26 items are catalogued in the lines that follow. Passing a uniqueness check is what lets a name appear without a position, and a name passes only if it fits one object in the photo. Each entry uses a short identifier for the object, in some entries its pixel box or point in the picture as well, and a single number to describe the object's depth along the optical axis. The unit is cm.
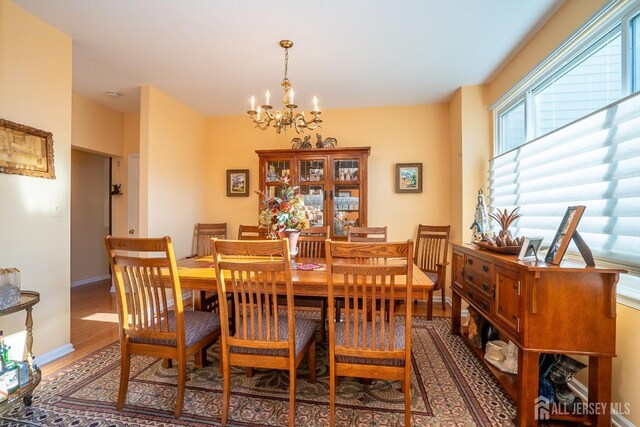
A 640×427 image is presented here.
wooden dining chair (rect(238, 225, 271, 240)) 290
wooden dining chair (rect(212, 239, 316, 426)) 139
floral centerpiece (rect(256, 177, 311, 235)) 206
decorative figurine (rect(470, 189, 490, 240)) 248
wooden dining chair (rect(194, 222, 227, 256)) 406
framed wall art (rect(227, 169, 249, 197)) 420
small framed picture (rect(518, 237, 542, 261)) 159
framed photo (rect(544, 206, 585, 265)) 143
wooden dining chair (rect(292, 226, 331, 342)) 252
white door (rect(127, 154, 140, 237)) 414
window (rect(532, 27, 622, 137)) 162
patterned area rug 155
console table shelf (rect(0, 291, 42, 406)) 149
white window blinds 145
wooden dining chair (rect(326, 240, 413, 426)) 131
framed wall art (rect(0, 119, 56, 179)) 194
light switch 224
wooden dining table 155
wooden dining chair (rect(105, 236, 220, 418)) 151
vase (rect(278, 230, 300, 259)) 209
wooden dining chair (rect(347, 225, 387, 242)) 293
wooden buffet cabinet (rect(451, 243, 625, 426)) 137
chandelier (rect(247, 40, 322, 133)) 221
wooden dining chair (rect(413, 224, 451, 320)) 355
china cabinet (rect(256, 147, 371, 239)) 358
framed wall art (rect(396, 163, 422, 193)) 380
